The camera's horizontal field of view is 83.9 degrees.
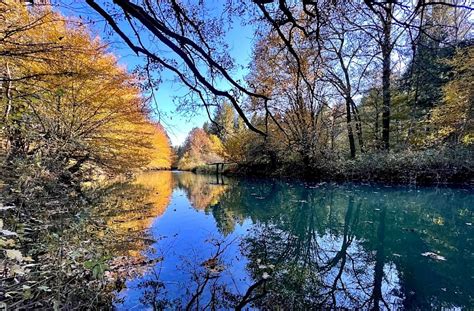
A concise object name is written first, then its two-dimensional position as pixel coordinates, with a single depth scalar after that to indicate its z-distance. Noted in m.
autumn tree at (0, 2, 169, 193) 3.84
